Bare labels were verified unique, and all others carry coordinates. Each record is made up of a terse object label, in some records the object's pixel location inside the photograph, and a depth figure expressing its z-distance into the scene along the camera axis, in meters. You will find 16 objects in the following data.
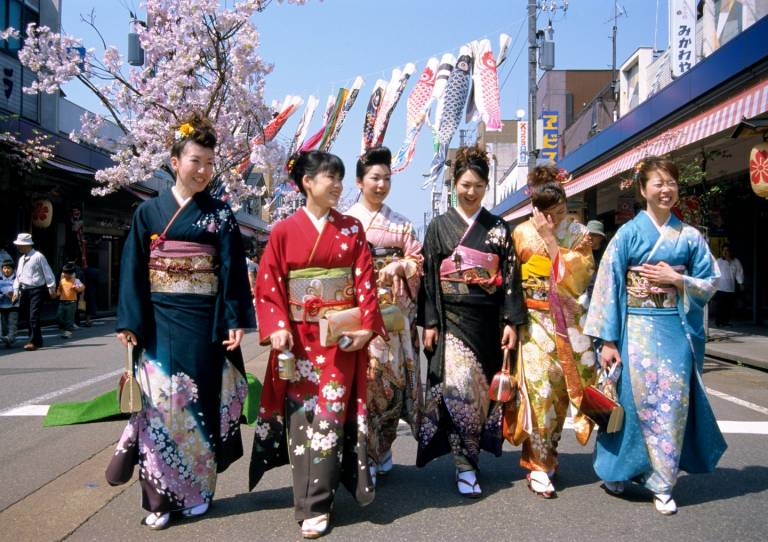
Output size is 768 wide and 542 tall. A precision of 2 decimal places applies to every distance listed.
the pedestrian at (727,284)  13.13
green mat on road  5.36
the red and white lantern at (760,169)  7.98
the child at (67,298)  12.38
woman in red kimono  3.20
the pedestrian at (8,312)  10.38
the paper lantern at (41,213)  14.45
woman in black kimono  3.73
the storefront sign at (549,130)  21.53
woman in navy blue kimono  3.15
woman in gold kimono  3.69
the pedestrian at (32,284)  10.27
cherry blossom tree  8.70
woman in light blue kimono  3.45
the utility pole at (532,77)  17.31
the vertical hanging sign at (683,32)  13.32
